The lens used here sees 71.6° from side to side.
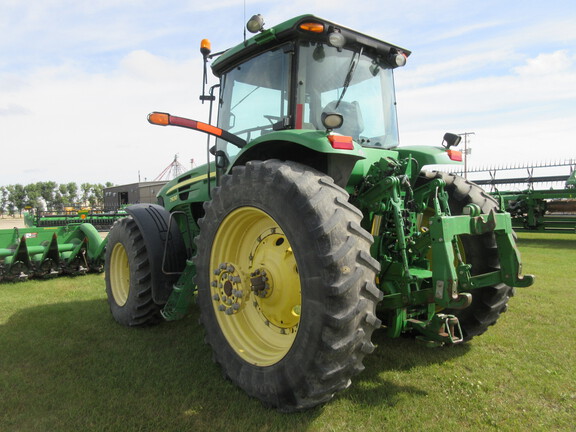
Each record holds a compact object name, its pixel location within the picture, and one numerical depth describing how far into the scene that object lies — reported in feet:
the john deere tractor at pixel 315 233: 7.20
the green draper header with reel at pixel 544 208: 37.83
